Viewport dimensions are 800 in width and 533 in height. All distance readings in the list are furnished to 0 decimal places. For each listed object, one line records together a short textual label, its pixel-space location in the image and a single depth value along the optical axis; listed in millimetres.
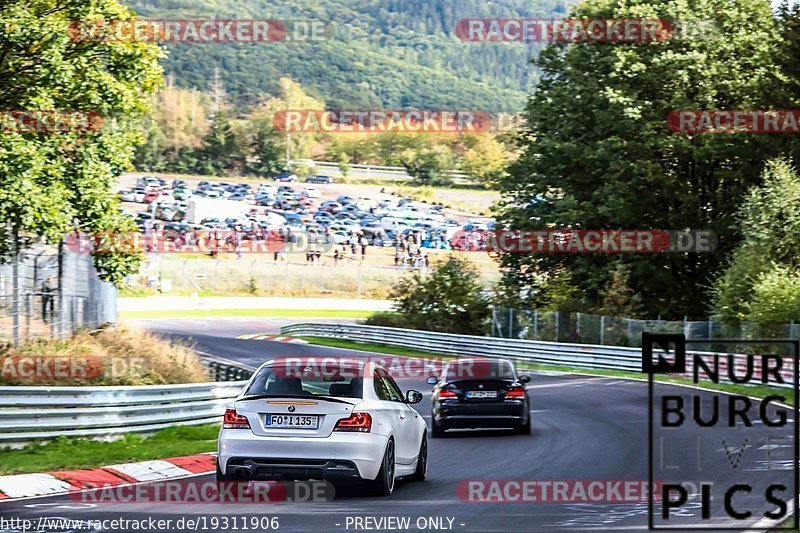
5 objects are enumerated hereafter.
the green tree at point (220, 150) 149800
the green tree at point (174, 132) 144875
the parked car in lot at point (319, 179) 142875
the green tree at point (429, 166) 148125
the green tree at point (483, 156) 157250
